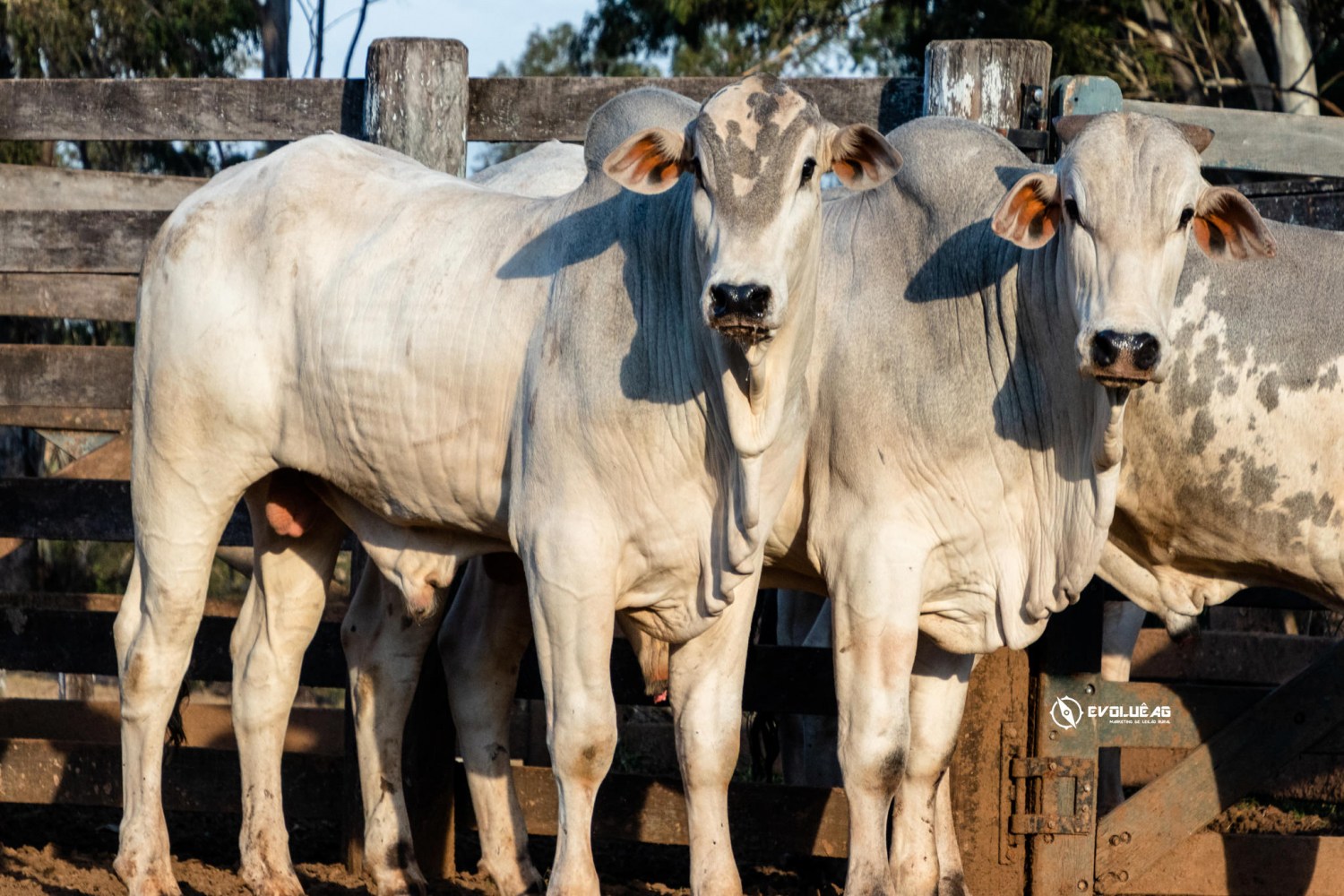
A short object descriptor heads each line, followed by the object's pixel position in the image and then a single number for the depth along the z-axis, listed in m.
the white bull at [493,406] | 8.73
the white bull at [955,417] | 9.19
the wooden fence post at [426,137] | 12.21
